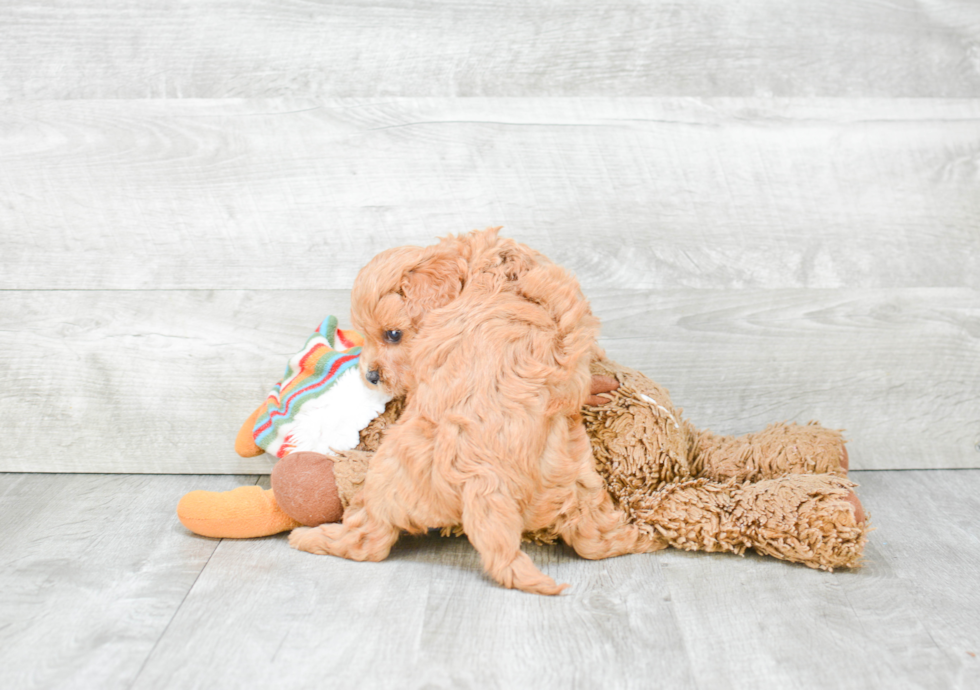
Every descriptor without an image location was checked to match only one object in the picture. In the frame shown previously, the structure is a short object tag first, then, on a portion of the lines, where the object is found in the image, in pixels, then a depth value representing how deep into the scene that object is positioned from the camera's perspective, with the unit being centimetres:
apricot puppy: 81
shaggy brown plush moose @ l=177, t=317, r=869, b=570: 89
